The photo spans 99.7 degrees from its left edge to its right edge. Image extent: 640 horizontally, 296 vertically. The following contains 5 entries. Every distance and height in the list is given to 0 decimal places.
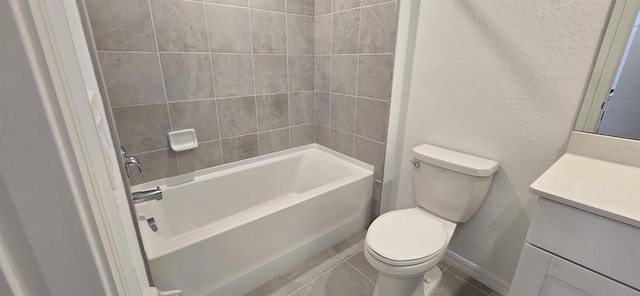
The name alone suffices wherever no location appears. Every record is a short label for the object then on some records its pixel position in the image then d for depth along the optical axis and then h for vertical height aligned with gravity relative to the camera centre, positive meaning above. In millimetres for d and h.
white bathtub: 1279 -905
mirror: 1012 -62
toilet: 1188 -786
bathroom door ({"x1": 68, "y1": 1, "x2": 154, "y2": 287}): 690 -115
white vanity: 745 -481
